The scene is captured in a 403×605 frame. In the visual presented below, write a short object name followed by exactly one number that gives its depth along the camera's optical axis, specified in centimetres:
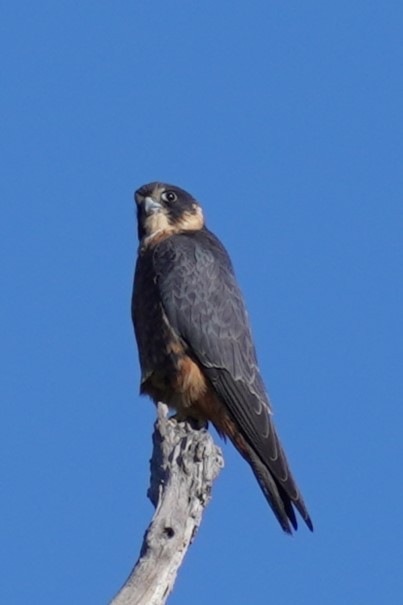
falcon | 1457
